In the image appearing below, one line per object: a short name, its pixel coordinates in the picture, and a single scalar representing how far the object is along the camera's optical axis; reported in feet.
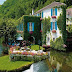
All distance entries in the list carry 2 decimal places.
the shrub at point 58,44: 80.48
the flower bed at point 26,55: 57.10
